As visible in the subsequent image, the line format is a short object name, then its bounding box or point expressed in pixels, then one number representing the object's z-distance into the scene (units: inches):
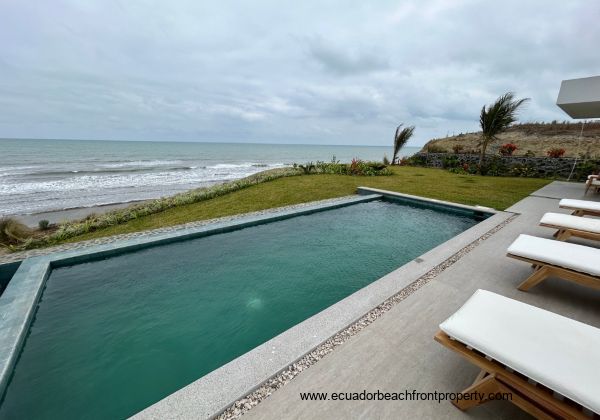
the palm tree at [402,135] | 652.7
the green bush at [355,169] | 525.9
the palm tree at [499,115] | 464.8
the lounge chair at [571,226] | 144.9
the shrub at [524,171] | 483.4
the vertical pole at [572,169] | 427.4
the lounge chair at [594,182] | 293.3
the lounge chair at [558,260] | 96.9
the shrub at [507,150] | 513.3
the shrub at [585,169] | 417.7
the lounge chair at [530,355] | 49.3
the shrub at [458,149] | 613.9
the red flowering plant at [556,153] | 456.1
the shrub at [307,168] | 524.9
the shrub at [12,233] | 215.5
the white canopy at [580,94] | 265.0
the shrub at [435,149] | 659.8
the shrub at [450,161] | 596.3
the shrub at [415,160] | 684.1
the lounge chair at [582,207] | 188.4
